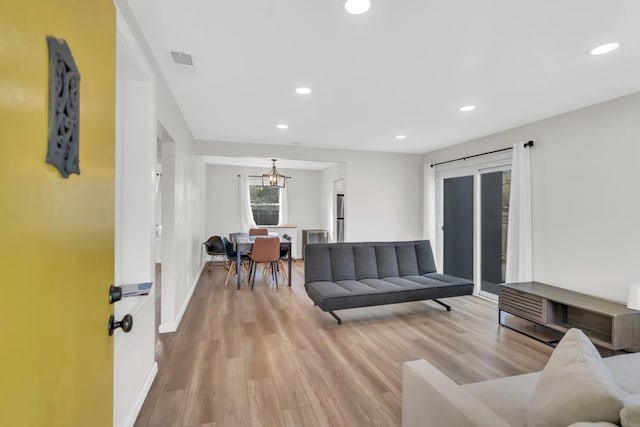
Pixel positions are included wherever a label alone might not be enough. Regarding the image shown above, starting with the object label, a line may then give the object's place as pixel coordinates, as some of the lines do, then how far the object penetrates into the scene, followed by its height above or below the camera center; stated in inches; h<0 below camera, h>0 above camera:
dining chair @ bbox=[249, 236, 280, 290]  194.0 -22.7
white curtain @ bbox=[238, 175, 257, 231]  298.0 +12.0
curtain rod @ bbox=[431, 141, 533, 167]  146.1 +36.1
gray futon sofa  134.3 -32.6
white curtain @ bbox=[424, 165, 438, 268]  216.9 +6.6
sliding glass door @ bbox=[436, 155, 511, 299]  170.6 -3.1
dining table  197.9 -21.4
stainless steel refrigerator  285.1 +1.3
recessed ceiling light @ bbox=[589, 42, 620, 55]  79.0 +45.4
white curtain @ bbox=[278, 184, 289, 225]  312.7 +9.6
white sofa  41.5 -30.7
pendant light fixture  300.5 +34.5
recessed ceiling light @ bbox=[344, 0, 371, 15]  63.1 +45.0
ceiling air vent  85.5 +45.9
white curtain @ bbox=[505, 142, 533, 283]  145.3 -2.0
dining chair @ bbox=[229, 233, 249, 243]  251.8 -18.6
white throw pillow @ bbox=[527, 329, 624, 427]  34.8 -21.6
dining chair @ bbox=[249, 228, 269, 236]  263.8 -14.9
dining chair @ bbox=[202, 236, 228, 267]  230.4 -24.0
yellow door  23.4 -1.9
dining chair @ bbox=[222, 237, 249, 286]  212.9 -28.8
